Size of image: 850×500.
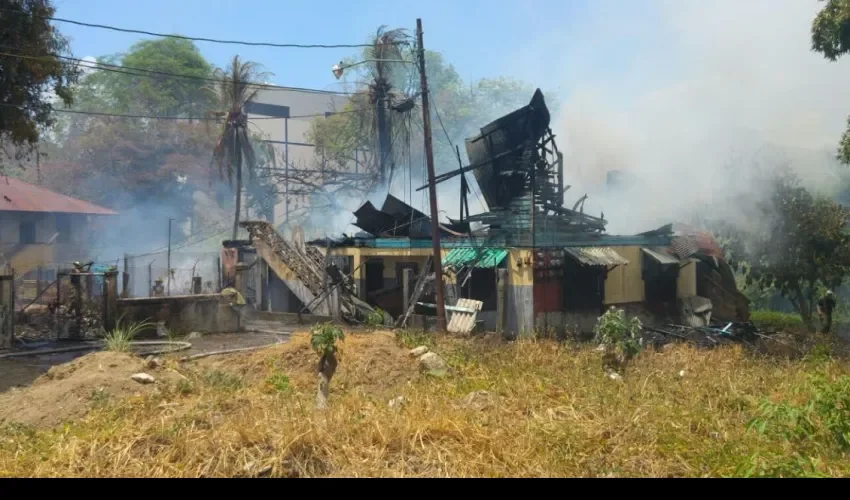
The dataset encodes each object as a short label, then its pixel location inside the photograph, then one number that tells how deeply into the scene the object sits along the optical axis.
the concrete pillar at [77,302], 17.14
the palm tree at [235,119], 31.62
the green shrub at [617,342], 11.50
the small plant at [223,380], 10.85
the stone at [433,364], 12.00
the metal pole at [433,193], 17.33
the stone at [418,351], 13.09
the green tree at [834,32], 13.76
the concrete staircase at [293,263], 24.22
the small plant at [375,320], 21.47
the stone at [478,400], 8.20
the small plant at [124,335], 13.82
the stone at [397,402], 8.21
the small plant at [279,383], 10.68
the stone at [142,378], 10.86
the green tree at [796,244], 21.28
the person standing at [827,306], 21.14
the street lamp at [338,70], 16.97
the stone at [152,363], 11.96
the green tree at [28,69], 15.23
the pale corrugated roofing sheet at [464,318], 19.45
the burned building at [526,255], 20.36
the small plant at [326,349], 9.69
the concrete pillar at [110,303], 17.56
